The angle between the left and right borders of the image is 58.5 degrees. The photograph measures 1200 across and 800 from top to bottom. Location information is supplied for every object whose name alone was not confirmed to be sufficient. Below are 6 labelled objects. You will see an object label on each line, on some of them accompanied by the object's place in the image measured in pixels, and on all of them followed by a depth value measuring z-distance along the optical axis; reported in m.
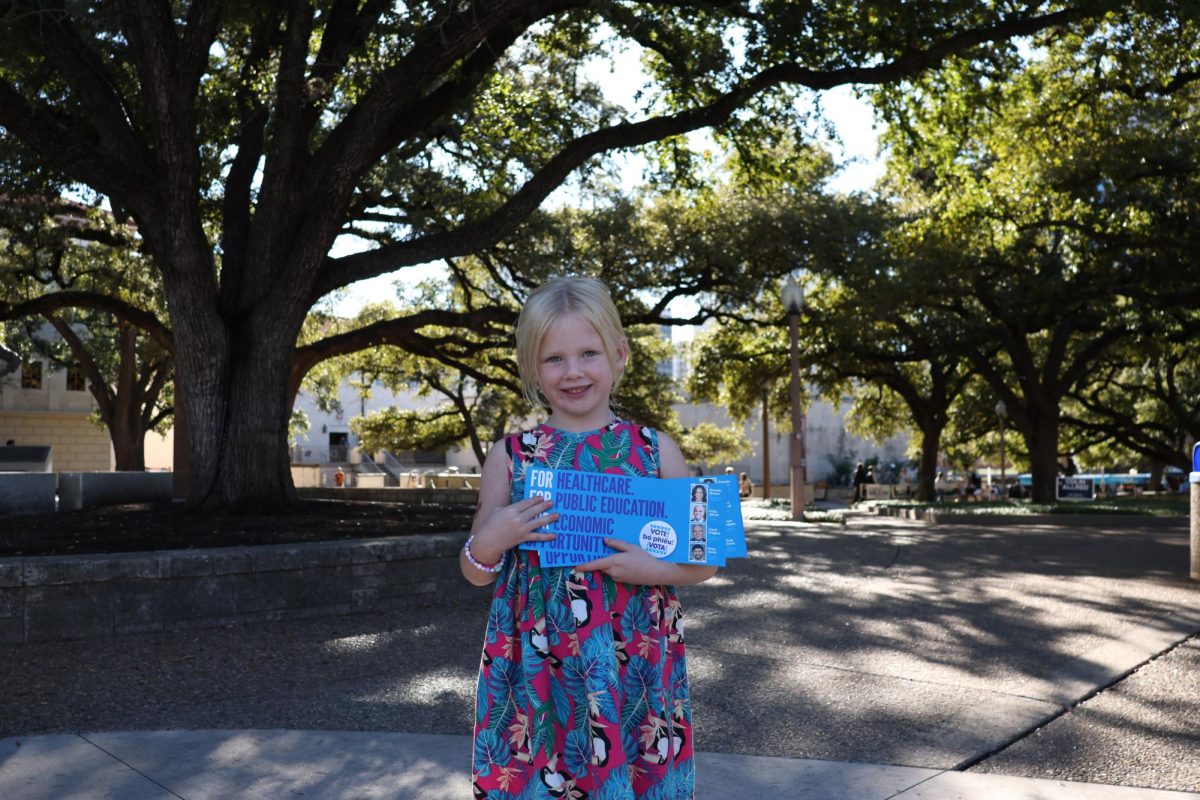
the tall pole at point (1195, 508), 8.85
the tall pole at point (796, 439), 18.59
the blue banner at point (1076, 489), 24.20
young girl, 2.51
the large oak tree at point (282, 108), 9.95
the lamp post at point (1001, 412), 32.12
